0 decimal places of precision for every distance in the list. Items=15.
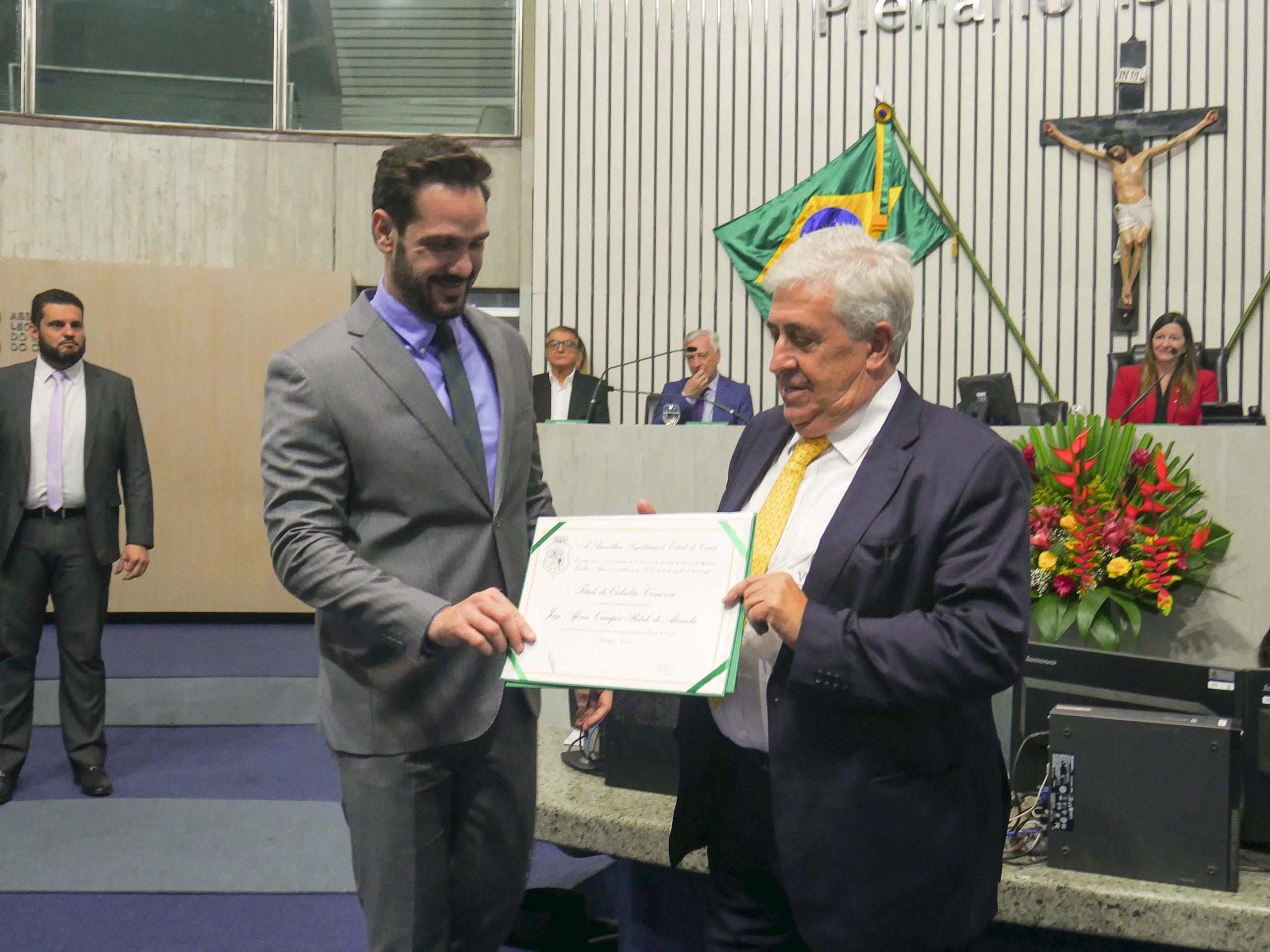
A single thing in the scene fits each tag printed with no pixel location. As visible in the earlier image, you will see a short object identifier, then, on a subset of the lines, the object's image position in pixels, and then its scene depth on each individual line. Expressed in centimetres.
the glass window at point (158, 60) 755
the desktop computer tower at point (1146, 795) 197
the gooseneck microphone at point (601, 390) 374
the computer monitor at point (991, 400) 376
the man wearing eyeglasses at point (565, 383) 587
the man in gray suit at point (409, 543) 163
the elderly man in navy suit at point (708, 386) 532
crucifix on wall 691
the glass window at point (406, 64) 780
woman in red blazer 495
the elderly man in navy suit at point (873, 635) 138
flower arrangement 315
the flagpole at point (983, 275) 715
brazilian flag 727
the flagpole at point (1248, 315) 673
